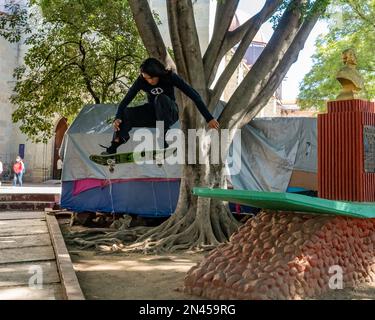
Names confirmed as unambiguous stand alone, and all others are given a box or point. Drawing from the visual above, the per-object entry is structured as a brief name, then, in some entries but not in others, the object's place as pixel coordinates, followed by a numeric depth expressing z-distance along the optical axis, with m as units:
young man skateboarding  4.57
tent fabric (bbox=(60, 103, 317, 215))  9.99
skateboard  5.63
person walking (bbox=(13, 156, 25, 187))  20.48
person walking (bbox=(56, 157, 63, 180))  25.23
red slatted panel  5.61
